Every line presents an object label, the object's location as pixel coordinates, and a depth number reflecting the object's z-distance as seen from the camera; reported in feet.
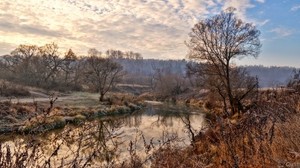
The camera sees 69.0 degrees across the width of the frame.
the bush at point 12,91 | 85.13
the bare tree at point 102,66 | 97.18
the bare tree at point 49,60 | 136.45
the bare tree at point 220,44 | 62.83
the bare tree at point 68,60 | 142.08
